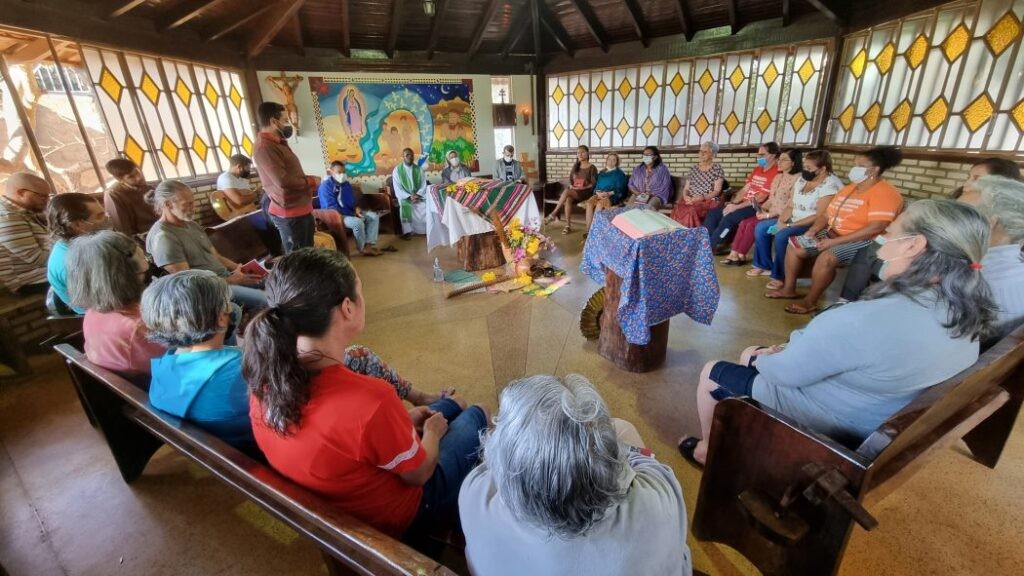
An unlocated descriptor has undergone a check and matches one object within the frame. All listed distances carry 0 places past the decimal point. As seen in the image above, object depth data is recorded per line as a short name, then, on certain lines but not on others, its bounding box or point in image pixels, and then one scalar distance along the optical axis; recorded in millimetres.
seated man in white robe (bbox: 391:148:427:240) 5895
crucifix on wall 6090
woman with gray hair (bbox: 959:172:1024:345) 1554
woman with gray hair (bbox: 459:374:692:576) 710
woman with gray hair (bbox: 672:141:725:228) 4973
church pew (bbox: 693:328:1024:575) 979
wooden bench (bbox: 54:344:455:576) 801
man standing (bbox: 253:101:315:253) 2975
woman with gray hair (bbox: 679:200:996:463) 1145
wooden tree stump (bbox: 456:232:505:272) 4555
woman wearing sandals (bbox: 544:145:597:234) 6172
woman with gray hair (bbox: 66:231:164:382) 1642
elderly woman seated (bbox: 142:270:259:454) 1243
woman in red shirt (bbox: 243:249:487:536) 944
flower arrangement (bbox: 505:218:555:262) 4242
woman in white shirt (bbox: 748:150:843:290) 3609
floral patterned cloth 2293
